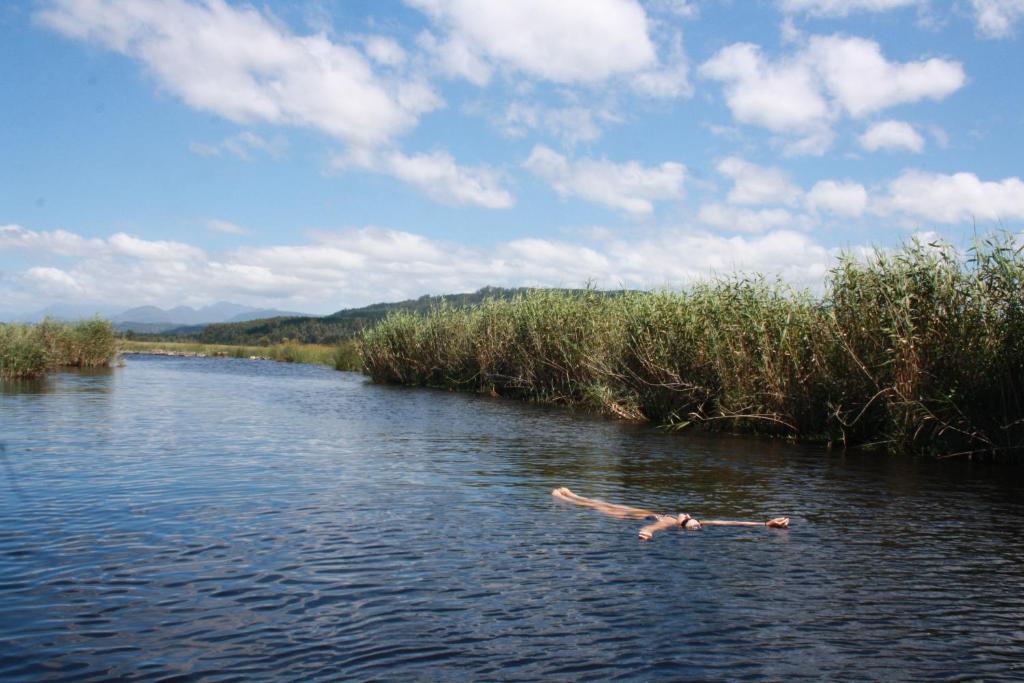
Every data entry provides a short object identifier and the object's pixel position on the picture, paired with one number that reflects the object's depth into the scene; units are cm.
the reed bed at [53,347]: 3753
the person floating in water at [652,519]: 1082
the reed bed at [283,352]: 6450
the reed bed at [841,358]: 1680
